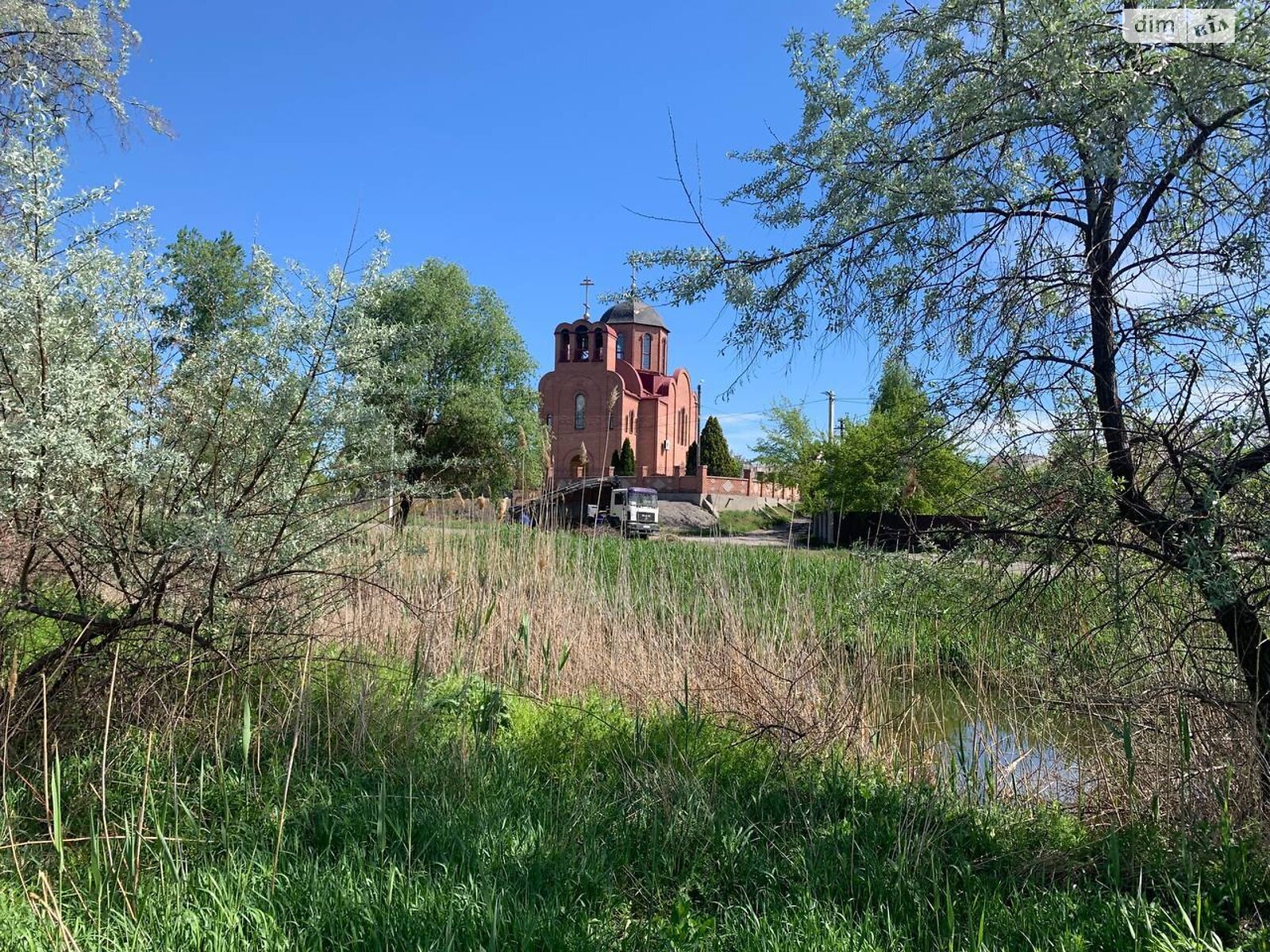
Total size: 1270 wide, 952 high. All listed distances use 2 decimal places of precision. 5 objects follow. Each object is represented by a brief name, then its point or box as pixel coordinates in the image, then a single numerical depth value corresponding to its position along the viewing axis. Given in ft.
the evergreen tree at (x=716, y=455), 183.83
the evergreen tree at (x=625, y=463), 142.82
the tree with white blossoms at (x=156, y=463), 10.85
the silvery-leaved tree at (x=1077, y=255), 9.10
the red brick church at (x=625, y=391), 169.89
